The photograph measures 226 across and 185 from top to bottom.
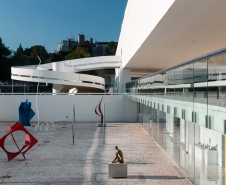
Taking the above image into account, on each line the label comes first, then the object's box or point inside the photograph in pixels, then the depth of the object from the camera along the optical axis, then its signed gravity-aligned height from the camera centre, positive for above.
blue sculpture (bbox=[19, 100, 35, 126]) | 19.47 -1.44
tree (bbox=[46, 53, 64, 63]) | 68.12 +7.85
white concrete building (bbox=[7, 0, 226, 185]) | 5.13 +0.21
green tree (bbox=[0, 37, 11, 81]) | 46.03 +4.29
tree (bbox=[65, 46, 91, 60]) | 54.13 +6.59
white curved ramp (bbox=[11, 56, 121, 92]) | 25.23 +1.51
